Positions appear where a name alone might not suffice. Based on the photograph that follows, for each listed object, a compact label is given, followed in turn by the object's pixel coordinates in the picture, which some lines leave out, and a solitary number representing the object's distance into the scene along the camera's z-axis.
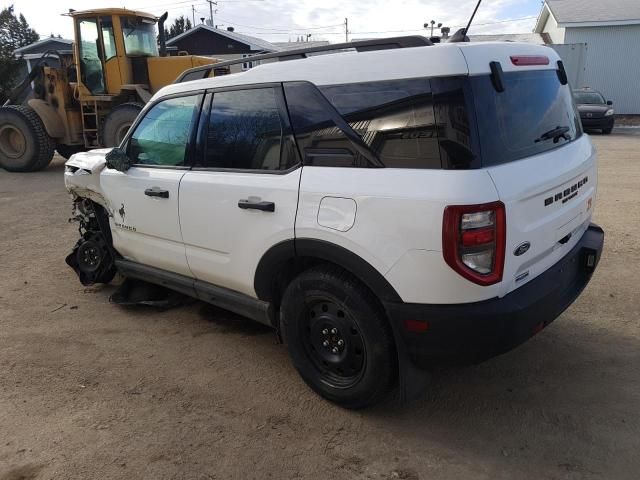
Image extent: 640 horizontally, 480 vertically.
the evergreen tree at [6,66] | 22.11
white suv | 2.30
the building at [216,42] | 32.28
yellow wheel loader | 11.00
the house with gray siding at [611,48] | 24.11
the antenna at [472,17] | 2.82
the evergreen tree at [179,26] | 64.99
